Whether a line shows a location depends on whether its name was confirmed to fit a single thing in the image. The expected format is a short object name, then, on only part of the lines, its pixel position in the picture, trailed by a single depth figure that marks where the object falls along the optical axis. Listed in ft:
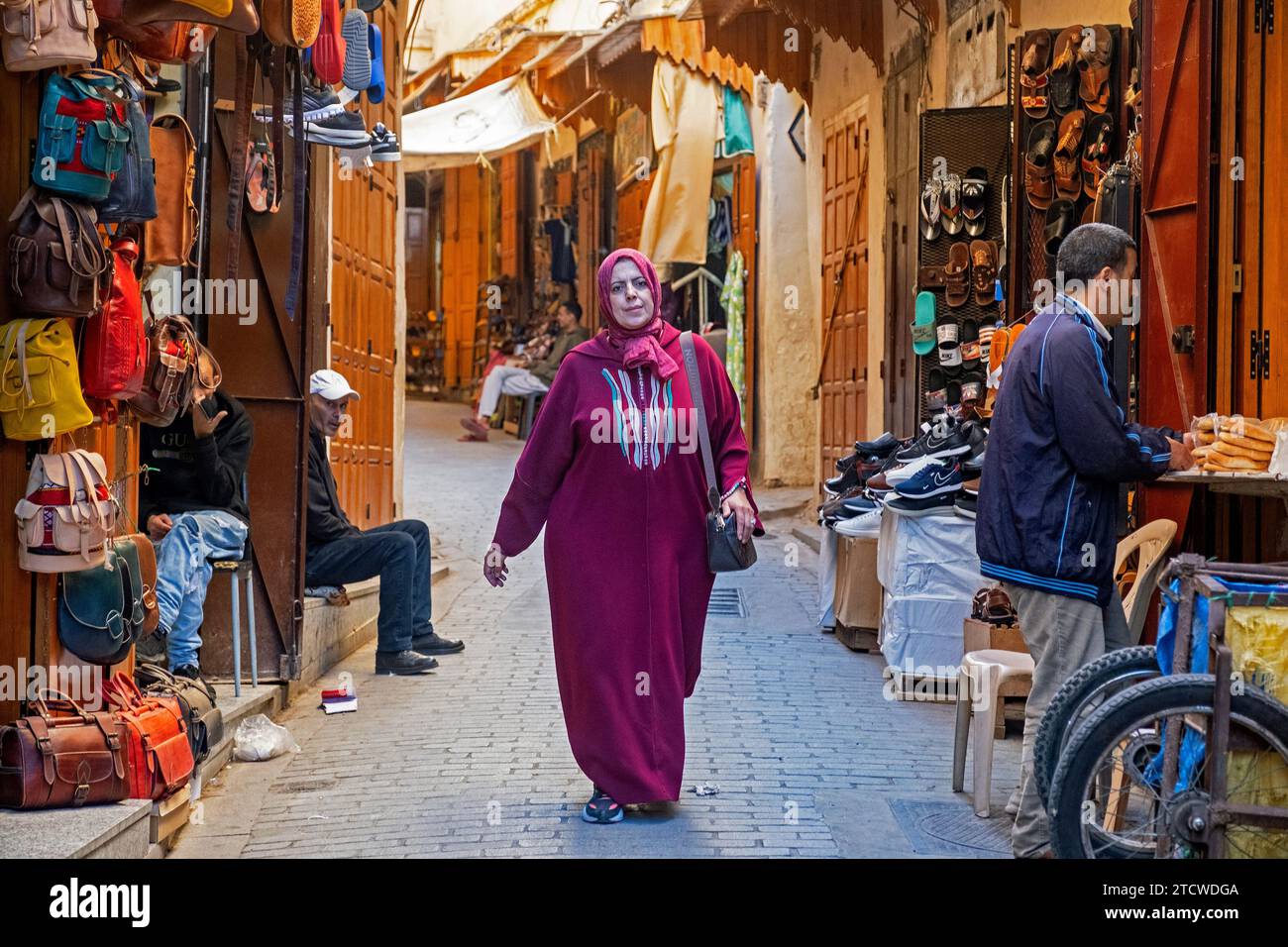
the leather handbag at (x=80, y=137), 14.20
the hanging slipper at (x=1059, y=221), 25.11
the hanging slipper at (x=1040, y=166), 25.30
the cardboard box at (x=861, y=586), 27.84
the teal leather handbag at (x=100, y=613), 15.21
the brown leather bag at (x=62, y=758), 14.15
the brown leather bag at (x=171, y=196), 17.13
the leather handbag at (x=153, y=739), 15.14
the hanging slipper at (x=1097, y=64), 24.66
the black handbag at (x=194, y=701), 17.46
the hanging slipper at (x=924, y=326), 30.35
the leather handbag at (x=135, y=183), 14.93
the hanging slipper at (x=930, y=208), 30.14
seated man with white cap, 26.43
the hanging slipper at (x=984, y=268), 29.96
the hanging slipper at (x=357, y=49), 27.20
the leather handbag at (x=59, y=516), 14.53
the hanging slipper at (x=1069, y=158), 24.98
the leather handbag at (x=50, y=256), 14.05
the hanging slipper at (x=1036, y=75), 25.08
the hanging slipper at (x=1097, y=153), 24.71
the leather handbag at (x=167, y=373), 16.97
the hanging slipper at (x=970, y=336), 30.07
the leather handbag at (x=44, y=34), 13.47
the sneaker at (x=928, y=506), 24.35
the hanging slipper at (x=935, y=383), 30.48
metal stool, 21.99
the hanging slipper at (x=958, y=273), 30.14
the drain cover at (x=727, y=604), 32.99
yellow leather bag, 14.02
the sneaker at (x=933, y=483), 24.26
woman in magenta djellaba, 17.38
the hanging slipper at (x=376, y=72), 28.48
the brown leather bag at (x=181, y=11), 14.73
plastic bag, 20.59
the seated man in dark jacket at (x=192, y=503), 20.70
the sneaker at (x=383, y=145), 29.40
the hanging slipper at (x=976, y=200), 29.96
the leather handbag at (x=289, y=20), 18.31
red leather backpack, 15.25
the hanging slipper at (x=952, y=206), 30.07
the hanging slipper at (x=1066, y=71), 24.79
